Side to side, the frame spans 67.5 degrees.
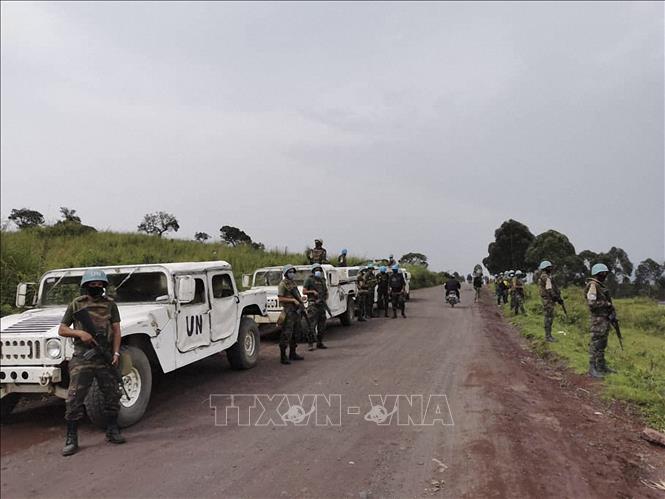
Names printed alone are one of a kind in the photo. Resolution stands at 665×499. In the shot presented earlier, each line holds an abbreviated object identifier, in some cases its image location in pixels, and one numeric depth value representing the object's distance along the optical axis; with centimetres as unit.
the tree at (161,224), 2191
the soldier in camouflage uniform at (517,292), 1861
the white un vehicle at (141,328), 512
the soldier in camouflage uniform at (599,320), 869
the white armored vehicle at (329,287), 1149
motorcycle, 2177
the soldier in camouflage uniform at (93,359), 485
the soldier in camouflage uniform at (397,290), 1746
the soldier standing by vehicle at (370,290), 1686
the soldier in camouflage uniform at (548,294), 1216
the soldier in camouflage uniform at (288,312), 945
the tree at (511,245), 5556
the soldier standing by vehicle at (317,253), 1580
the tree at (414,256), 6950
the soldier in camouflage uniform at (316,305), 1118
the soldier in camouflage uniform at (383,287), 1803
